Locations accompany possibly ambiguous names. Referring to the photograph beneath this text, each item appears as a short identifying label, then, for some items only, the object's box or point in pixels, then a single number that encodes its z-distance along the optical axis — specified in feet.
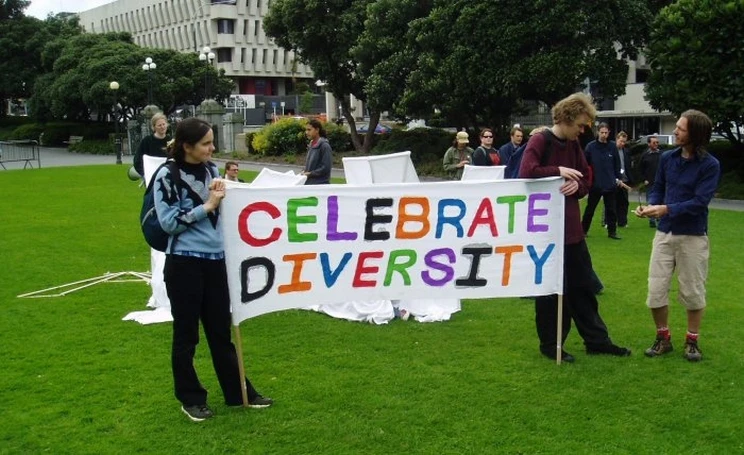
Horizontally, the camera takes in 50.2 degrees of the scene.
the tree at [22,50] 193.47
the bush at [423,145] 97.19
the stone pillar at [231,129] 142.10
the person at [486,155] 35.96
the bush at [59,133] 185.97
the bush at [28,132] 186.50
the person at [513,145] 36.75
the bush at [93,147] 157.73
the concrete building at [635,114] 159.22
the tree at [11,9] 203.00
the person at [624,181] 46.64
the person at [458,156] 39.29
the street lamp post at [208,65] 153.82
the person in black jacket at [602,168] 40.34
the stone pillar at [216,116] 141.49
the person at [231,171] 30.51
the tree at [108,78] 162.61
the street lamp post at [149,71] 149.28
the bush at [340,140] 122.21
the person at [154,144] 31.63
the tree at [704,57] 59.77
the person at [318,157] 33.76
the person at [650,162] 45.93
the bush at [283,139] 121.80
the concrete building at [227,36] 269.44
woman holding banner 15.84
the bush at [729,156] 72.18
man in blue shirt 19.42
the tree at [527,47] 76.07
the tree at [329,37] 105.70
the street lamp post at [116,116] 121.80
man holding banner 19.36
